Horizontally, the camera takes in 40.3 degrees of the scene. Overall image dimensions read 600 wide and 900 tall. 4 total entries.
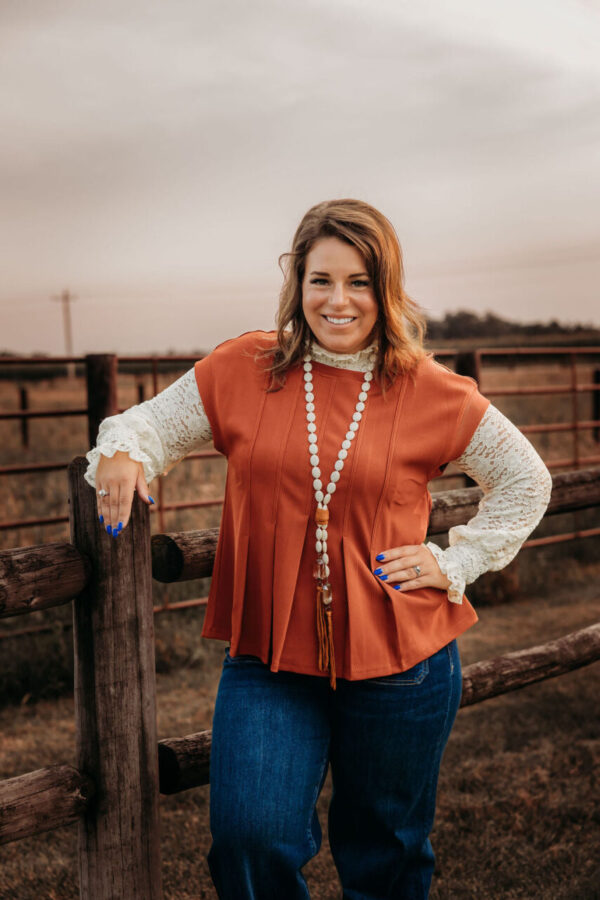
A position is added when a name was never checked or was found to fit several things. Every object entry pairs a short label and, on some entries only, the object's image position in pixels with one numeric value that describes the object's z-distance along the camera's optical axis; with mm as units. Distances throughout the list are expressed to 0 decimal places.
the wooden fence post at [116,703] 1762
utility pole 50125
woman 1608
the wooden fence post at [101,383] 4410
